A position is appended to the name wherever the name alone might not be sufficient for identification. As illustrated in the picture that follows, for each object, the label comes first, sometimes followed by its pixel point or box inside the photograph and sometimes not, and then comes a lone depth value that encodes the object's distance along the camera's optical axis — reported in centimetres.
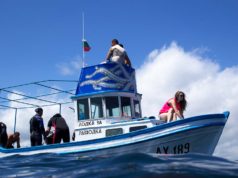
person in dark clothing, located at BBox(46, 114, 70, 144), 1222
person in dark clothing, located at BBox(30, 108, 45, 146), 1222
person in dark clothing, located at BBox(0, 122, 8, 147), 1345
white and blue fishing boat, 995
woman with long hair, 985
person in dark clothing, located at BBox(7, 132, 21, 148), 1323
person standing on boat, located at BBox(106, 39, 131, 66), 1314
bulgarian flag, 1620
